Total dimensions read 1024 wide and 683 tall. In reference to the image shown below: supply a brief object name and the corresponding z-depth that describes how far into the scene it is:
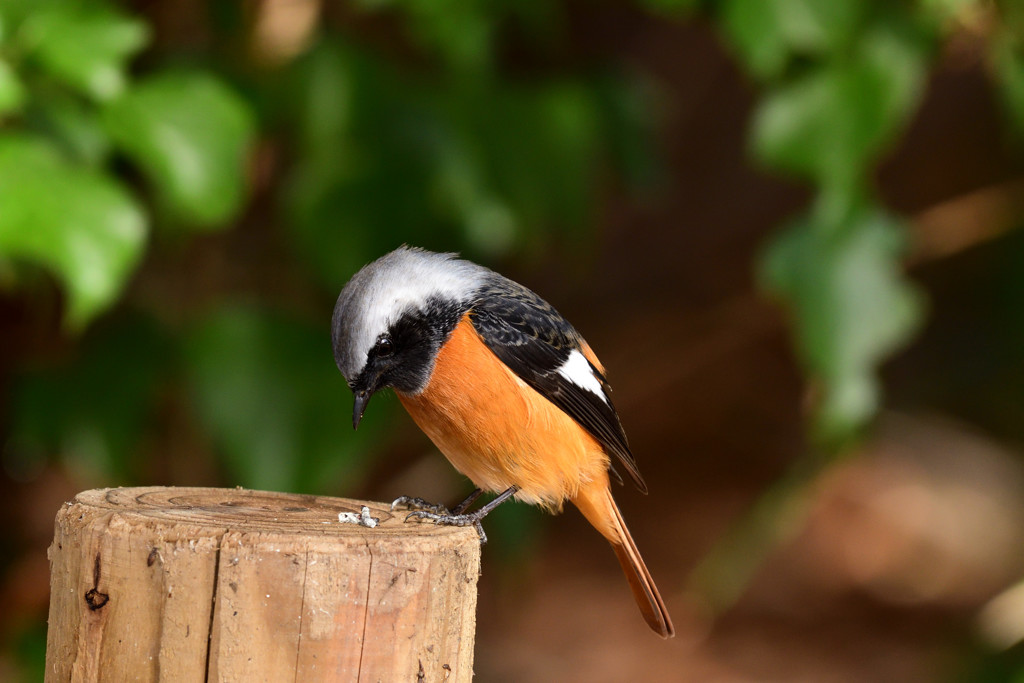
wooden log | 3.85
